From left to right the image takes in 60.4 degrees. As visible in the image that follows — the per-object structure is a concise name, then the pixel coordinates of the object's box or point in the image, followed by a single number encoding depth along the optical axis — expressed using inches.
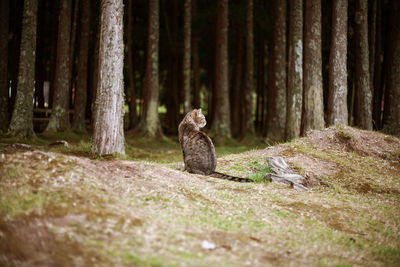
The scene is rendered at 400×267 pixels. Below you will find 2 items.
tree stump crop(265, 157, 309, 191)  328.8
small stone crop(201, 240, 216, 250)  170.2
